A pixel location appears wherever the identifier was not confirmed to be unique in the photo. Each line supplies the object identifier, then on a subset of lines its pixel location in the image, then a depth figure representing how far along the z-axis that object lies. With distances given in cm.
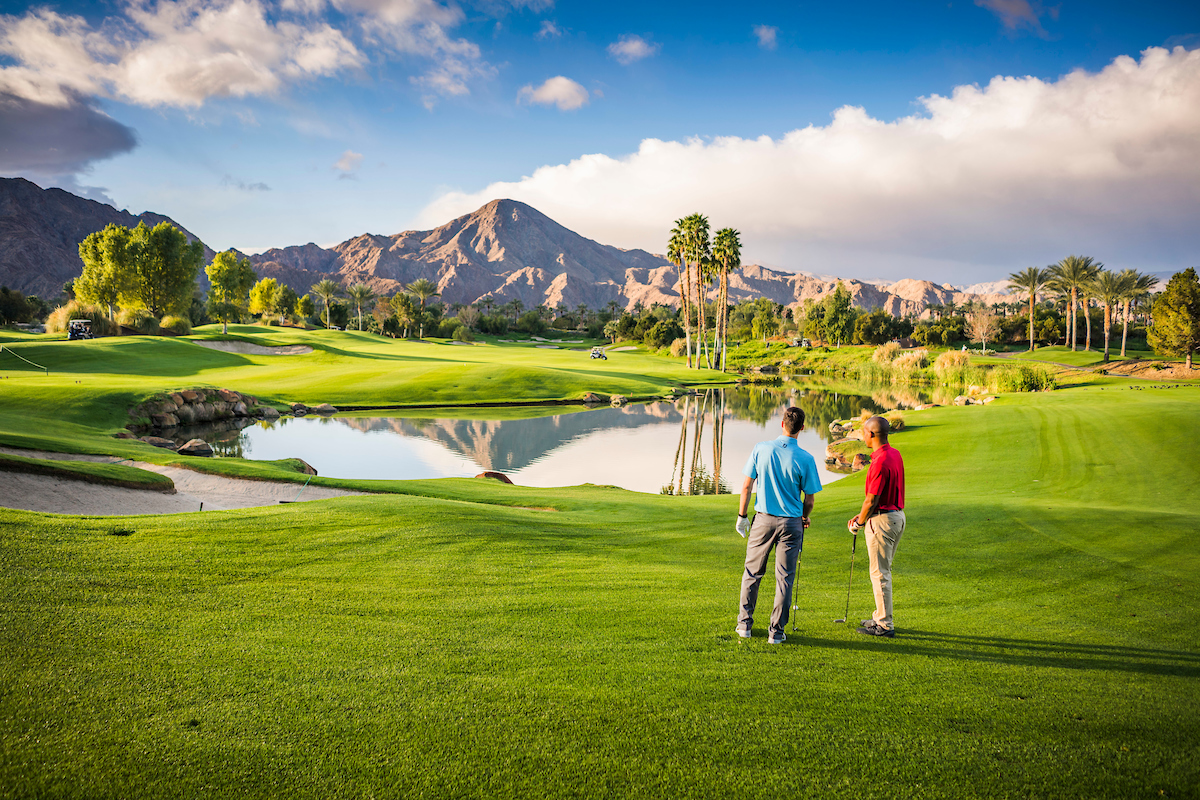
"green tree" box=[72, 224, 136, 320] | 7406
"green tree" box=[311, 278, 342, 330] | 14012
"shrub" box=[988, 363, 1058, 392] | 4994
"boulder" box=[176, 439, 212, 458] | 2405
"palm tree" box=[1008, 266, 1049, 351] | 9888
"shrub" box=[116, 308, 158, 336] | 7006
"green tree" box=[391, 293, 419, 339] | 12781
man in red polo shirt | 678
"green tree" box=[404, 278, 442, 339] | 15500
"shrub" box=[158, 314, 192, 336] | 7500
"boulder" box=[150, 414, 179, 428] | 3338
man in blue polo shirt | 638
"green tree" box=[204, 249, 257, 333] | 10569
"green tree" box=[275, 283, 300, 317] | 12888
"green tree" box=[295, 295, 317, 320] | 13588
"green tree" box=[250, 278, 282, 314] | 12212
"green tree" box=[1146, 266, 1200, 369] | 5700
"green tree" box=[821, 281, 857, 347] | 11725
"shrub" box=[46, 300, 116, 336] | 6538
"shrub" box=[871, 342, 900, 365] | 8251
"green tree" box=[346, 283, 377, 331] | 14200
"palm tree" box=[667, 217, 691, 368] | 8225
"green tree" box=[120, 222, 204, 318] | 7694
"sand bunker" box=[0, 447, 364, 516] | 1331
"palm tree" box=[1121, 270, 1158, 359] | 8006
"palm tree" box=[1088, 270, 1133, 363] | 7981
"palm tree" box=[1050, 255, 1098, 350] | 8706
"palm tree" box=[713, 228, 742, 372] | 7962
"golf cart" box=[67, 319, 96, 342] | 6128
